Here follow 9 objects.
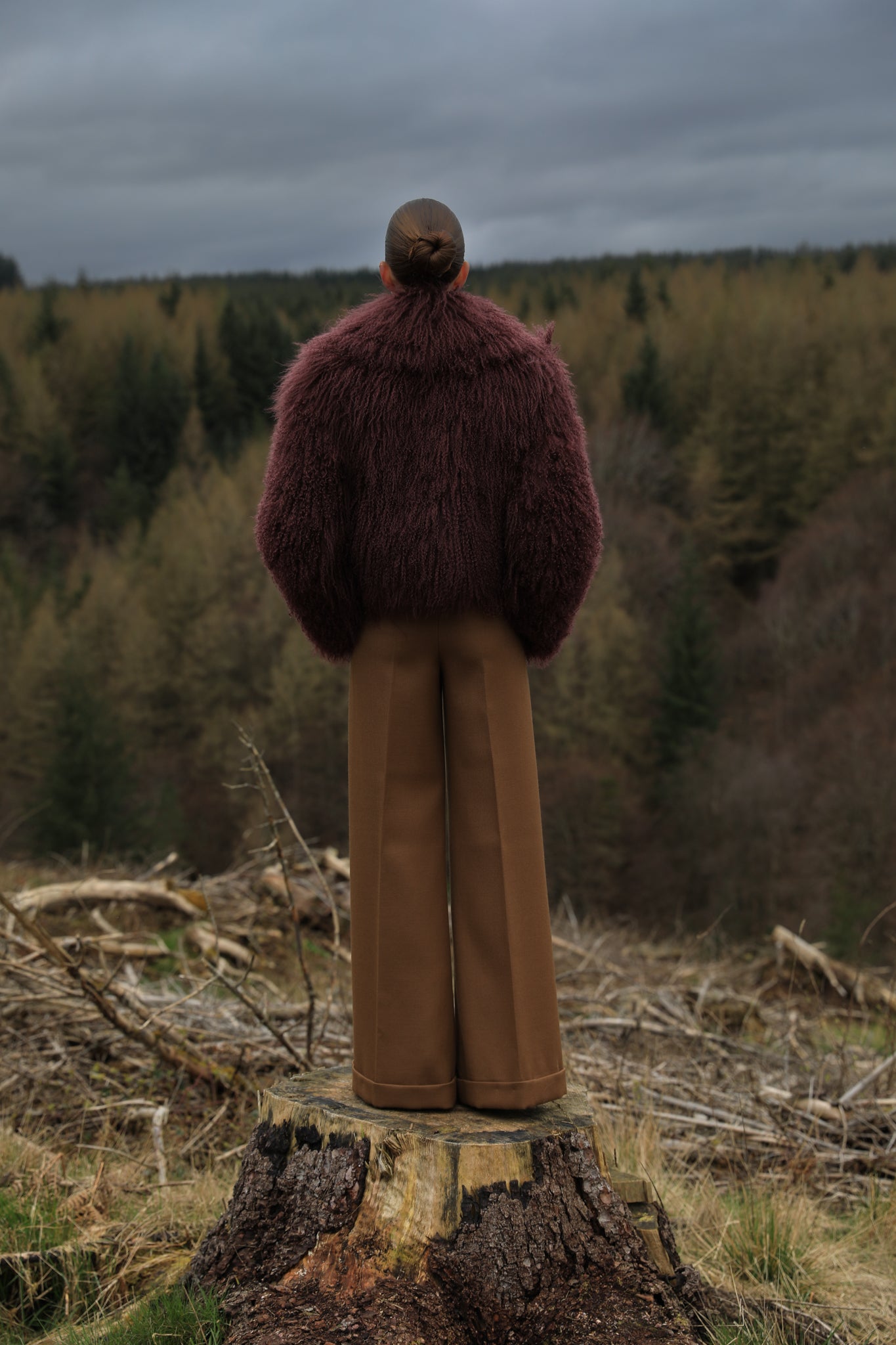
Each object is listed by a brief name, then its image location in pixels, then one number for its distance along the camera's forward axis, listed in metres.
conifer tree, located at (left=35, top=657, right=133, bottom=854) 30.14
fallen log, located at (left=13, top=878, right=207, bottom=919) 6.95
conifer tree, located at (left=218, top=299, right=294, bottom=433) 71.19
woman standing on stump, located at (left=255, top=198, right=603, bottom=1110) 2.99
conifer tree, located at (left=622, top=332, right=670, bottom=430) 60.00
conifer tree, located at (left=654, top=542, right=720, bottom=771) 40.91
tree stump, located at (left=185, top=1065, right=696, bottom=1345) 2.70
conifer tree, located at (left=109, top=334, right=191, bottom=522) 65.88
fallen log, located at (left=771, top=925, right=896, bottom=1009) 7.36
